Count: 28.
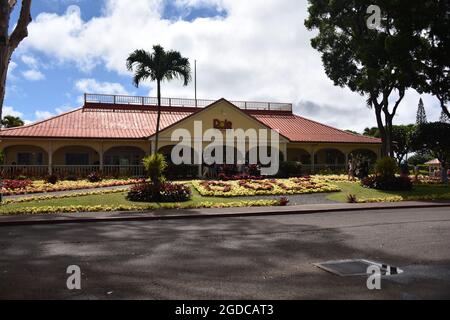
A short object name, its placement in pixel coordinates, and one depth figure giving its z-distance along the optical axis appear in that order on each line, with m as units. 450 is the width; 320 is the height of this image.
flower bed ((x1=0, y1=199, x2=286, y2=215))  14.02
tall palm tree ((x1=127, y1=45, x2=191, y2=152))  23.66
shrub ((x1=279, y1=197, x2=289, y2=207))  16.88
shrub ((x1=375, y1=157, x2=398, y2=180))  22.70
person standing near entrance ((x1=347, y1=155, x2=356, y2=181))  27.25
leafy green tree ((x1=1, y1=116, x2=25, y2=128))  46.31
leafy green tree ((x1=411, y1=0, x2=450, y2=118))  21.44
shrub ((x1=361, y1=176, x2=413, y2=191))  22.28
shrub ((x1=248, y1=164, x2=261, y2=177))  27.42
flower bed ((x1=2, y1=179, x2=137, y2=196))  20.06
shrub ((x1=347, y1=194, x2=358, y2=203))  17.95
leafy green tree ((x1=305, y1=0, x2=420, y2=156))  22.05
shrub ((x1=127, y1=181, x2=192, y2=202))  17.55
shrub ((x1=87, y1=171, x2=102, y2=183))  25.17
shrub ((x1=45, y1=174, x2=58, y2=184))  23.28
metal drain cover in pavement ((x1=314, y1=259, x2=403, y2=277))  6.14
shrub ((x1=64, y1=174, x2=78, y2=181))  25.80
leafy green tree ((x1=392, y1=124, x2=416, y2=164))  44.91
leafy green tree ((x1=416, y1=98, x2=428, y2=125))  70.74
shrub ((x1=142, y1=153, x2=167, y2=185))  18.06
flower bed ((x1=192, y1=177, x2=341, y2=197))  20.36
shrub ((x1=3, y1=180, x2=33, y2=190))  20.73
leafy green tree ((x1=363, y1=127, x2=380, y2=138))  64.46
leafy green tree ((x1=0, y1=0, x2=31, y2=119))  11.75
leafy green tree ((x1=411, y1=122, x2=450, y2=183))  34.53
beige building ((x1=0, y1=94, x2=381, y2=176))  28.34
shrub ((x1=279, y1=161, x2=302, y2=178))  28.92
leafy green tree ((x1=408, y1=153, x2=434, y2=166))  73.06
